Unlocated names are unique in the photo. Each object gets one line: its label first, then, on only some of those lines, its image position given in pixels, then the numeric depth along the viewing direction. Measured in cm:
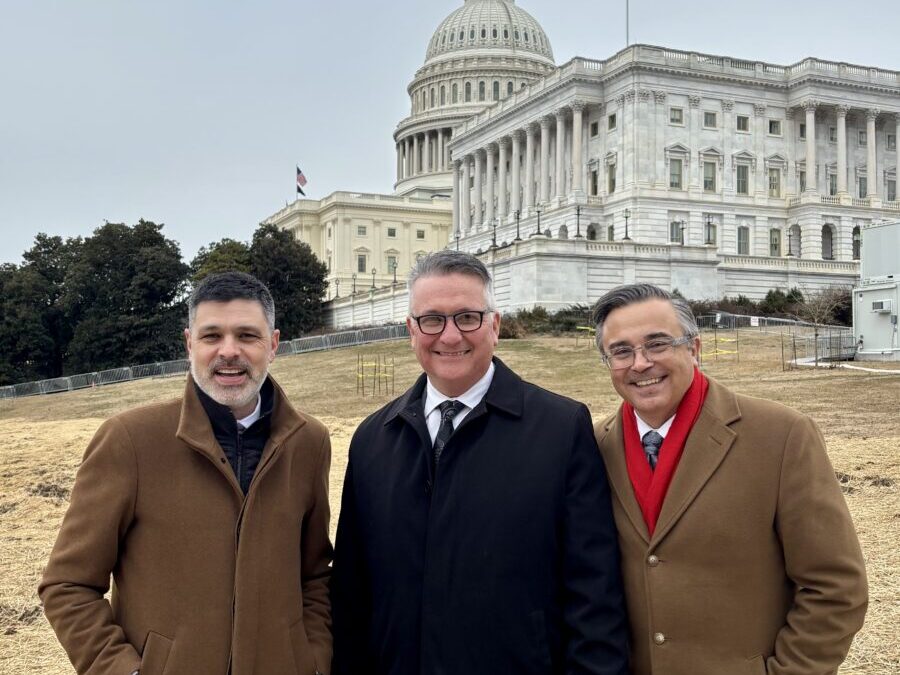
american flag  9894
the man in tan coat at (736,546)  451
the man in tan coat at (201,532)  468
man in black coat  470
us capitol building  7381
